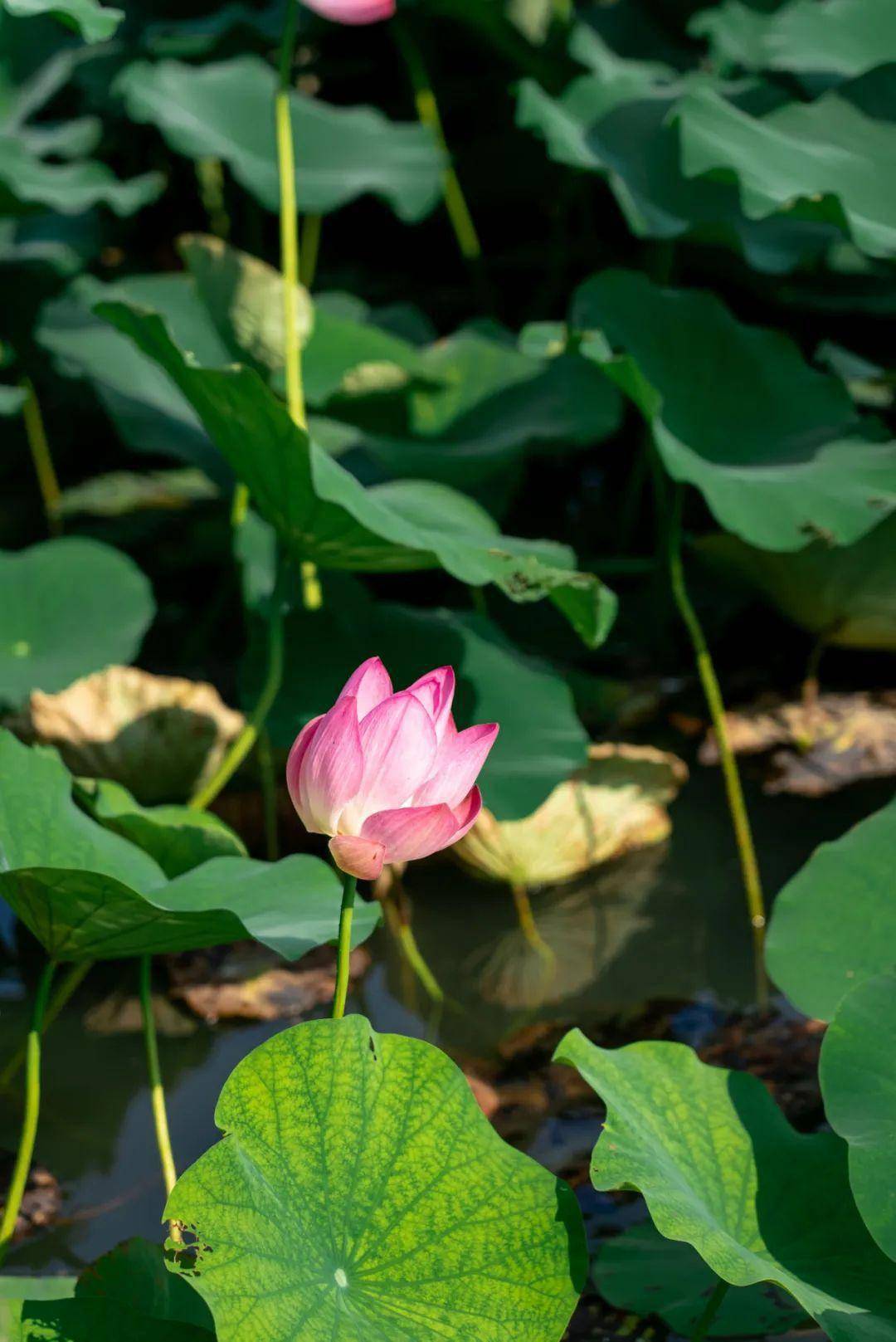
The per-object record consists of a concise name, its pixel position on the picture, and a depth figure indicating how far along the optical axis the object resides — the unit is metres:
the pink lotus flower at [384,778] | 3.24
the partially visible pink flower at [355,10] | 3.99
